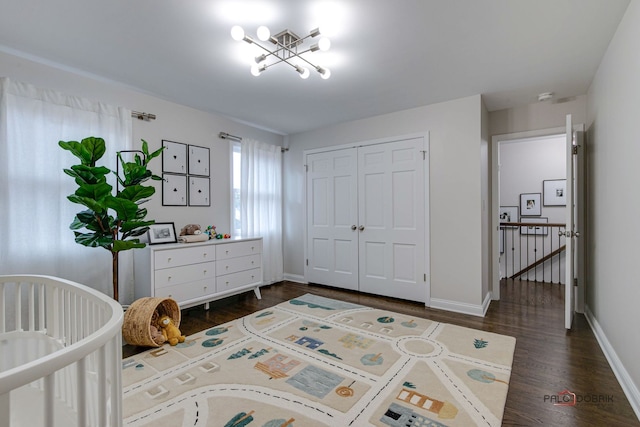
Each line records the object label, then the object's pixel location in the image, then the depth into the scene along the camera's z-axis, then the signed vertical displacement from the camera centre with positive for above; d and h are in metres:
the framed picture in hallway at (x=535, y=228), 5.62 -0.32
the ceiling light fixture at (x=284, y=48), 1.90 +1.23
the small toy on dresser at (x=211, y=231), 3.82 -0.23
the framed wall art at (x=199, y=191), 3.79 +0.28
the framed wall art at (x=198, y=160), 3.79 +0.67
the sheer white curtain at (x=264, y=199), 4.42 +0.22
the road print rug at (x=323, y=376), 1.71 -1.14
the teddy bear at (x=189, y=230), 3.54 -0.20
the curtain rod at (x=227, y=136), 4.13 +1.07
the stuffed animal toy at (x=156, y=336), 2.59 -1.07
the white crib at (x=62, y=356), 0.74 -0.51
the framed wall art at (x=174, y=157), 3.52 +0.67
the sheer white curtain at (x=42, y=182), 2.41 +0.27
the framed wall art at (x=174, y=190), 3.52 +0.28
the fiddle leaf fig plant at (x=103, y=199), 2.33 +0.11
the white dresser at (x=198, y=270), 2.98 -0.63
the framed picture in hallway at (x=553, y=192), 5.49 +0.36
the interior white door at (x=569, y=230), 2.82 -0.18
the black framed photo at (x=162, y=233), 3.26 -0.22
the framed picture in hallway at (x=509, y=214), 5.90 -0.05
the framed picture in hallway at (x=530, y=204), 5.71 +0.14
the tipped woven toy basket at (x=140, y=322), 2.46 -0.89
